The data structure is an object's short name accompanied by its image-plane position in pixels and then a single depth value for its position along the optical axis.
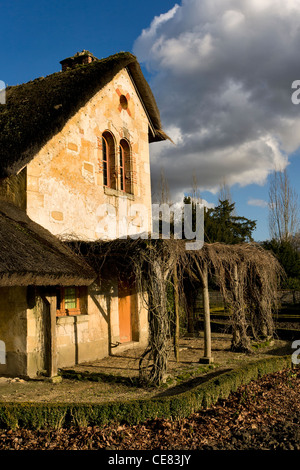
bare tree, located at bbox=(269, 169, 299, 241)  31.06
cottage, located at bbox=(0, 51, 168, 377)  8.17
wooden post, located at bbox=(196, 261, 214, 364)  9.58
